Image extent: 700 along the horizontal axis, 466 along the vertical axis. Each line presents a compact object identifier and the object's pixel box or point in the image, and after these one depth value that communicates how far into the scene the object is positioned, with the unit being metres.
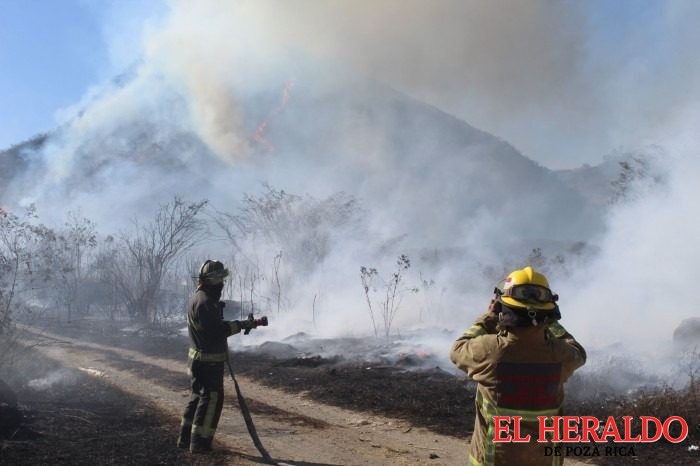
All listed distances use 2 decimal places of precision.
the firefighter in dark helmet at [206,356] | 5.50
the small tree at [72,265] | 26.66
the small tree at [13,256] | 9.67
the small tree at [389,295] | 20.83
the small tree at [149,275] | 22.45
